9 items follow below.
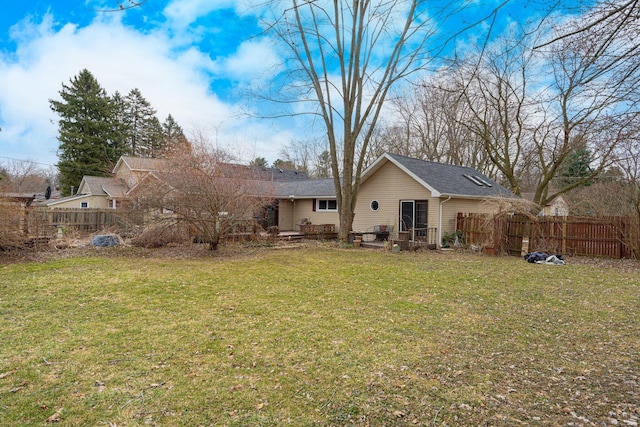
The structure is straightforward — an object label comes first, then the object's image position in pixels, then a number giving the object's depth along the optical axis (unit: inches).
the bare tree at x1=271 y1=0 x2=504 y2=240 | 569.3
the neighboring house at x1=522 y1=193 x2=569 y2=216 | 1170.6
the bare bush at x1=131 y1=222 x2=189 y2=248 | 513.7
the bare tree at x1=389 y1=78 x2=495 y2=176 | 1016.9
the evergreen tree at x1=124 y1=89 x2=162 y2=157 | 1428.4
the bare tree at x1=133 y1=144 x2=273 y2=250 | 447.8
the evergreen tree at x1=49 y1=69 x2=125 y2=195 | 1175.6
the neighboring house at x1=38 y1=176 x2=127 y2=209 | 1099.9
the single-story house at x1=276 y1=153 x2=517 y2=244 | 575.8
